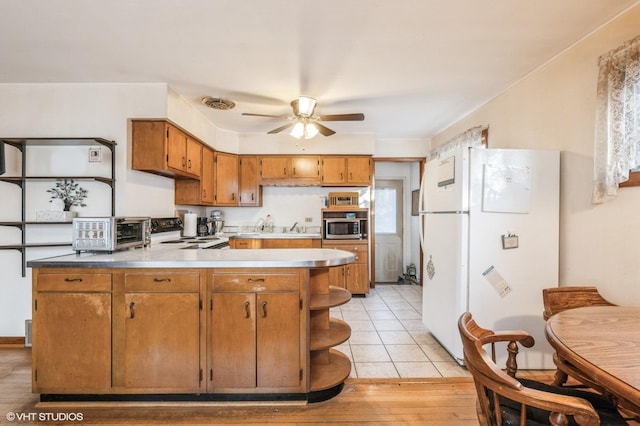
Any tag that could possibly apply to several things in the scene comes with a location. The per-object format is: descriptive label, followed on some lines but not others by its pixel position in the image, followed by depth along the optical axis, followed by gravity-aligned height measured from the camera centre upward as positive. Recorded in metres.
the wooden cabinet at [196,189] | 3.73 +0.28
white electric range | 3.11 -0.35
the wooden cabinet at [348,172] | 4.55 +0.64
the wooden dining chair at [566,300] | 1.69 -0.53
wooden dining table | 0.85 -0.47
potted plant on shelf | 2.61 +0.09
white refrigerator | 2.23 -0.18
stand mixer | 4.48 -0.16
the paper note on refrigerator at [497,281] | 2.25 -0.53
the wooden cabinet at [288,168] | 4.54 +0.69
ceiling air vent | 3.17 +1.22
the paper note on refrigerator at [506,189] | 2.22 +0.19
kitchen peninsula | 1.86 -0.76
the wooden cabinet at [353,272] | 4.32 -0.90
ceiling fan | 2.81 +0.94
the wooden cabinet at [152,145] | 2.80 +0.63
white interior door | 5.41 -0.31
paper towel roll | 3.82 -0.20
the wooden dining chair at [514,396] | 0.87 -0.59
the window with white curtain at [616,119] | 1.74 +0.60
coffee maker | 4.26 -0.25
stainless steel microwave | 4.37 -0.26
